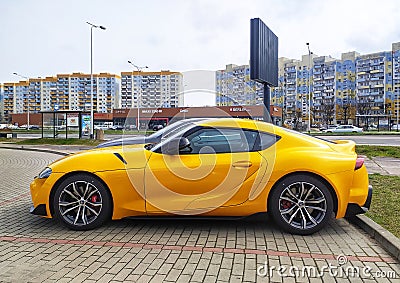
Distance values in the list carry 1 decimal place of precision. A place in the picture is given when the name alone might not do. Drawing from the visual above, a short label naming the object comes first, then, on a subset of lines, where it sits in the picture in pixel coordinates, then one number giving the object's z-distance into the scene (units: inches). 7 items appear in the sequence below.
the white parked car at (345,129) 1862.7
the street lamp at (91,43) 1220.5
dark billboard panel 461.4
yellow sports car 180.7
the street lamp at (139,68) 986.7
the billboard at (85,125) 1094.4
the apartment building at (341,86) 3218.8
